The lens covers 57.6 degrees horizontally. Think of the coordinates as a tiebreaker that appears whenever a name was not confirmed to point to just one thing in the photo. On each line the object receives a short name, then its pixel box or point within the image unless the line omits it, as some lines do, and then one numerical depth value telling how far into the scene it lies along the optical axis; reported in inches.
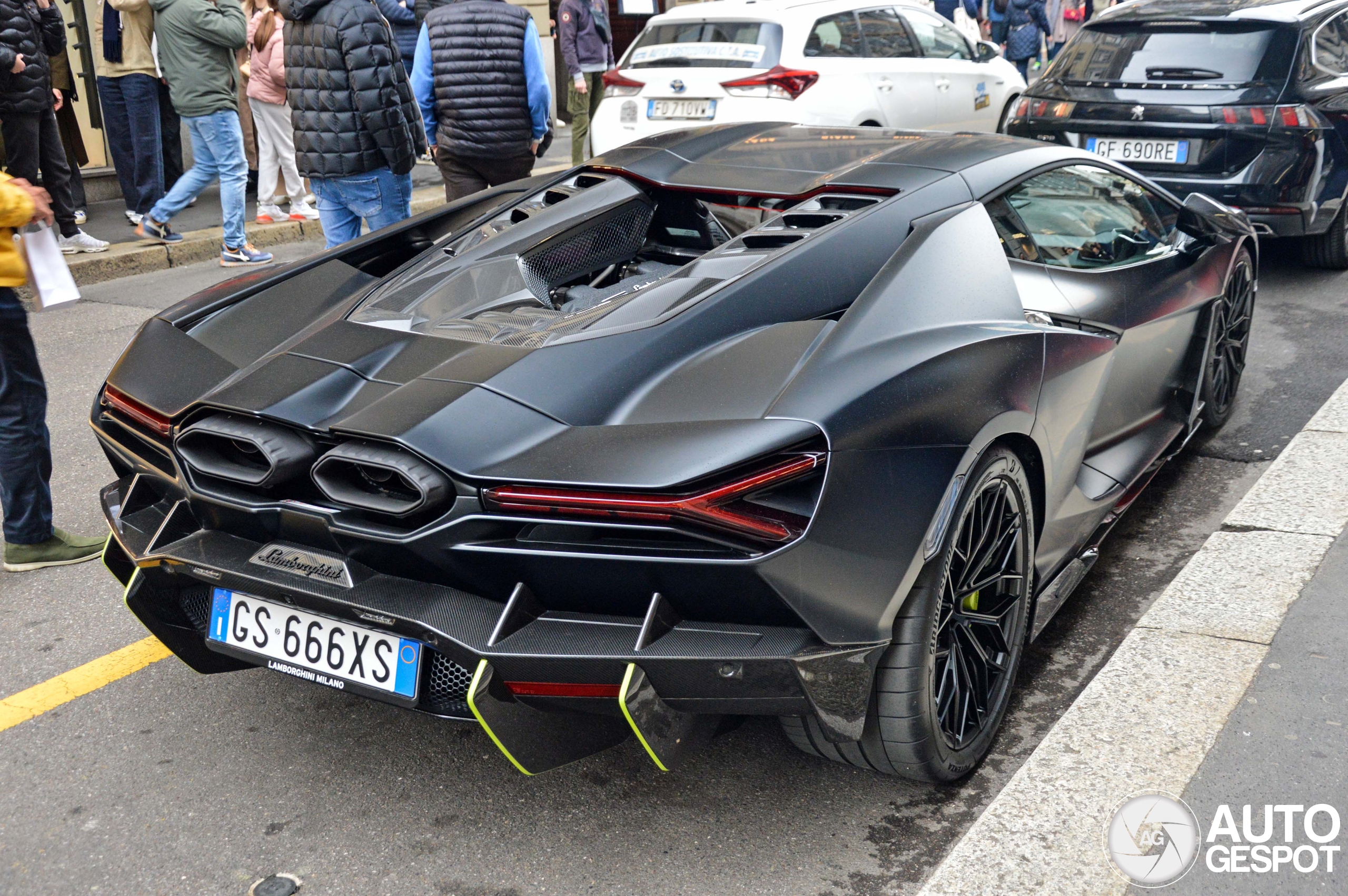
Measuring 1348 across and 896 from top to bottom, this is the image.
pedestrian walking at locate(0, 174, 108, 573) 145.3
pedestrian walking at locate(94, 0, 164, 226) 327.6
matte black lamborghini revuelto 85.0
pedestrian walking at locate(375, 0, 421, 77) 418.6
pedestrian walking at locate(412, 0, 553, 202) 241.3
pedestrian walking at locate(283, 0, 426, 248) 218.7
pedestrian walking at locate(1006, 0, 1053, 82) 583.8
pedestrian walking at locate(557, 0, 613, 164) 421.1
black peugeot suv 251.6
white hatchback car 329.1
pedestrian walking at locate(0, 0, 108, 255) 284.5
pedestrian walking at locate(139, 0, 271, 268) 306.8
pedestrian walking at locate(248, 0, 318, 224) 351.3
